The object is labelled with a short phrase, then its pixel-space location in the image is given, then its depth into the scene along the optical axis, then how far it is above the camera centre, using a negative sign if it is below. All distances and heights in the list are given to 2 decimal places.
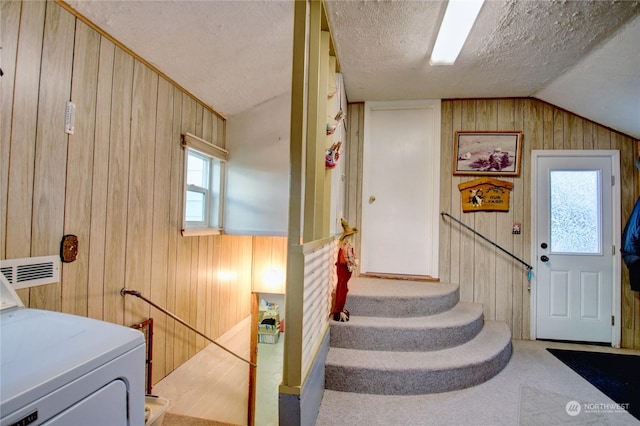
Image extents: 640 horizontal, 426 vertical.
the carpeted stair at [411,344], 2.15 -1.04
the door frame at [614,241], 3.06 -0.12
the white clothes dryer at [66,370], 0.65 -0.40
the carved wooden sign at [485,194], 3.29 +0.38
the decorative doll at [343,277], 2.42 -0.47
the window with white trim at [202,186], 2.60 +0.34
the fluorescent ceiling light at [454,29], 1.87 +1.45
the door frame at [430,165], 3.39 +0.74
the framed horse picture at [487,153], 3.28 +0.86
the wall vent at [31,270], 1.29 -0.27
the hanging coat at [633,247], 2.82 -0.16
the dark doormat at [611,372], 2.15 -1.25
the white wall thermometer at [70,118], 1.54 +0.53
